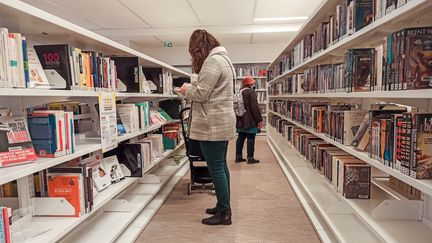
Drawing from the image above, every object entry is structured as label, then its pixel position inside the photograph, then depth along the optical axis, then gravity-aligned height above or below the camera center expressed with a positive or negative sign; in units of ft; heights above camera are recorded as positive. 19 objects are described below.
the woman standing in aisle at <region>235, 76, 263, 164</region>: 15.07 -1.00
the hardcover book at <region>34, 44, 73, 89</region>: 5.25 +0.71
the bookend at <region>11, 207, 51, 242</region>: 4.57 -2.03
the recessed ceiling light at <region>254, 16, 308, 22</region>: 20.33 +5.53
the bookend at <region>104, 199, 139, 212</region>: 8.28 -2.95
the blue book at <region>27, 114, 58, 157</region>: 4.84 -0.49
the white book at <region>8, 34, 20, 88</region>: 3.93 +0.57
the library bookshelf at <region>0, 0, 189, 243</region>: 4.33 -1.72
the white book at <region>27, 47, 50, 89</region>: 4.64 +0.50
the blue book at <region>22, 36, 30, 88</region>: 4.19 +0.59
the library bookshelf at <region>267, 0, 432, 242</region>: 4.31 -2.04
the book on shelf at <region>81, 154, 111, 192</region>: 6.79 -1.68
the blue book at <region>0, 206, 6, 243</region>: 3.81 -1.64
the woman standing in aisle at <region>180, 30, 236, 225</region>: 7.30 -0.08
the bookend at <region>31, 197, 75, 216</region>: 5.40 -1.89
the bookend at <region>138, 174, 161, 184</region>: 10.62 -2.83
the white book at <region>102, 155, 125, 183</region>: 7.57 -1.72
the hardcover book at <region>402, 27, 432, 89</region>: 3.74 +0.49
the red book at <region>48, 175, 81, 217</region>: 5.47 -1.58
